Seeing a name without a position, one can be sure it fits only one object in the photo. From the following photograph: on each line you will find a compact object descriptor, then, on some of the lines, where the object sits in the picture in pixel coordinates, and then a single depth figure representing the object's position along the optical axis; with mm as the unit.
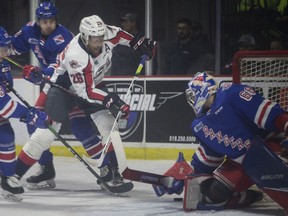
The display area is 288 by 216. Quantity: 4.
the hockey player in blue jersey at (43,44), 9625
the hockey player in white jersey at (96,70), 8768
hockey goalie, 7461
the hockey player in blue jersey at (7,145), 8669
